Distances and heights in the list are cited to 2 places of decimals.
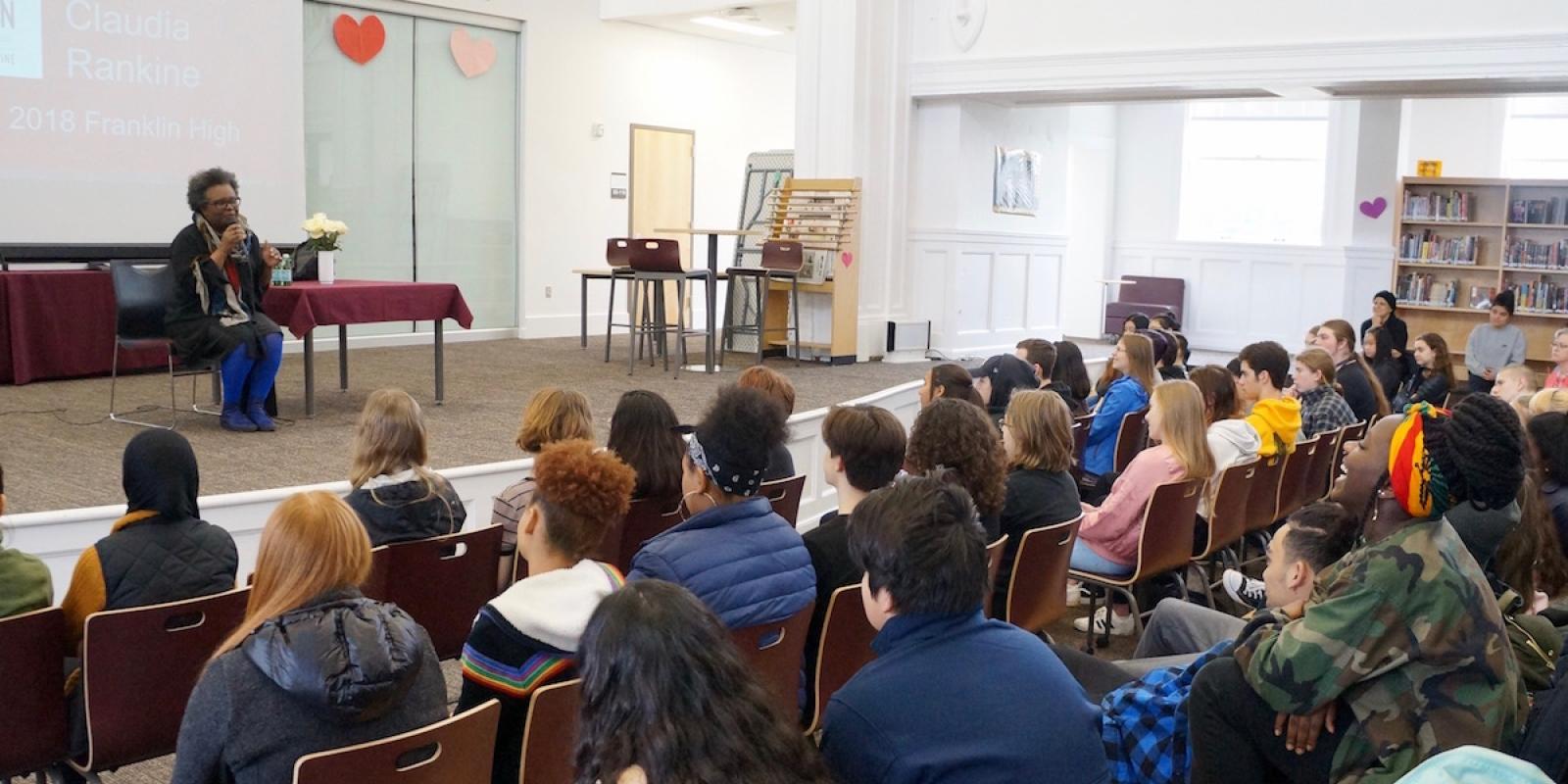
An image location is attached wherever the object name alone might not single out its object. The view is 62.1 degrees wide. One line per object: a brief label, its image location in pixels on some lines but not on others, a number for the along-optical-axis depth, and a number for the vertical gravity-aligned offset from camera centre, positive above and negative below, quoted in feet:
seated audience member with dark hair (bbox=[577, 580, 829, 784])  4.37 -1.61
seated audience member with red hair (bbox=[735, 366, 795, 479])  13.98 -1.68
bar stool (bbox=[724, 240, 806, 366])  33.19 -0.83
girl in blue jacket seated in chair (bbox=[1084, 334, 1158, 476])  17.54 -2.16
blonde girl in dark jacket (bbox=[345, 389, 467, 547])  10.67 -2.08
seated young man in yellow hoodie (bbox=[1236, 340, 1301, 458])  15.78 -1.92
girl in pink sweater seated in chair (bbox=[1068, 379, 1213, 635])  13.53 -2.39
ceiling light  43.42 +7.12
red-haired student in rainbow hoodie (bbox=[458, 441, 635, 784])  7.13 -2.02
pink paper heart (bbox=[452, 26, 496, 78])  37.68 +5.09
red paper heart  34.76 +5.05
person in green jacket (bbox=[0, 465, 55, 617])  8.38 -2.38
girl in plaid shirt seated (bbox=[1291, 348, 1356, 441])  18.31 -2.08
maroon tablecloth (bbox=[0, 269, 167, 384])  26.71 -2.28
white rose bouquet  24.88 -0.13
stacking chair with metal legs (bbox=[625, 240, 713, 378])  31.17 -0.80
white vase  25.12 -0.82
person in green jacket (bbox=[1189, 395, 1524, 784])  6.71 -2.12
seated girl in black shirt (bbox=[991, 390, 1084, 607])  12.16 -2.10
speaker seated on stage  21.77 -1.35
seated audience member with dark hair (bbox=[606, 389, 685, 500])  11.37 -1.84
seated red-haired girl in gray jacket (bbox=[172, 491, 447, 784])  6.24 -2.16
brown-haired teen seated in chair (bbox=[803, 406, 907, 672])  9.75 -1.62
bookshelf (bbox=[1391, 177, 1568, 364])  37.11 +0.05
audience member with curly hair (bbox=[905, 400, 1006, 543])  10.62 -1.70
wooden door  43.50 +1.74
